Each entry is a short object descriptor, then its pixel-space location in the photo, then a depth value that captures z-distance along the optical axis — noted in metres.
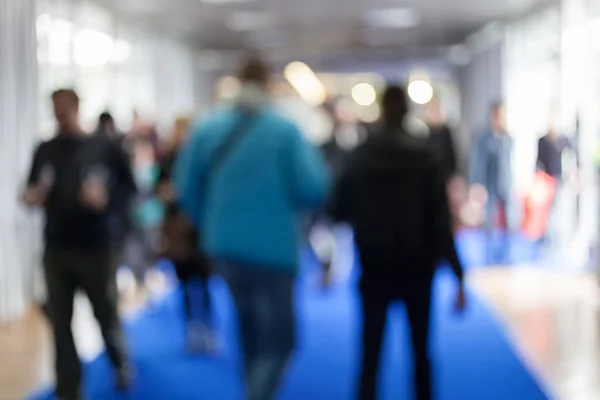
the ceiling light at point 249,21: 14.32
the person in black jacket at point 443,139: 9.82
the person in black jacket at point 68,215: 4.32
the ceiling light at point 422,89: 21.67
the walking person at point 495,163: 10.48
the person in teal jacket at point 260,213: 3.58
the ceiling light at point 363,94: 23.39
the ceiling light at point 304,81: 21.30
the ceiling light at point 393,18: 13.81
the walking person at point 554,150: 11.11
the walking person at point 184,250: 5.89
